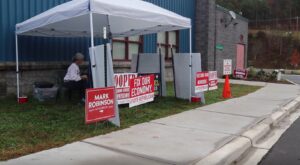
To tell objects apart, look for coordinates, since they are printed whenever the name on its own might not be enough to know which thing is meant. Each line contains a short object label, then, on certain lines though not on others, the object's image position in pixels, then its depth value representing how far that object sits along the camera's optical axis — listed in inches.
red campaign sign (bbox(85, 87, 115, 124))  187.4
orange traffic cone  361.2
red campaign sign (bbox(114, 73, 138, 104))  248.6
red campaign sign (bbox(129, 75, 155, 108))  250.2
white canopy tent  213.1
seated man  272.4
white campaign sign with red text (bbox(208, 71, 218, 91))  327.7
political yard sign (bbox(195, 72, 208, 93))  301.6
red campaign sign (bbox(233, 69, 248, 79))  572.6
